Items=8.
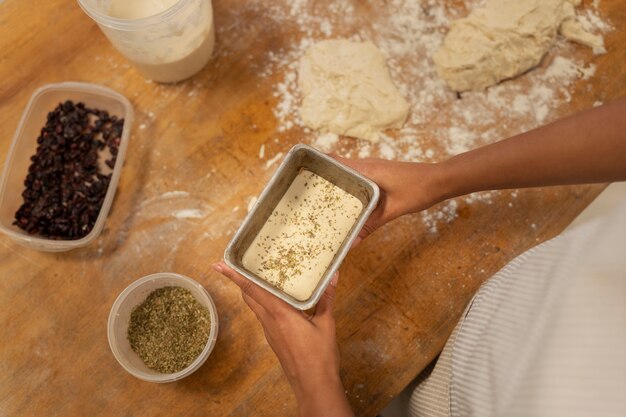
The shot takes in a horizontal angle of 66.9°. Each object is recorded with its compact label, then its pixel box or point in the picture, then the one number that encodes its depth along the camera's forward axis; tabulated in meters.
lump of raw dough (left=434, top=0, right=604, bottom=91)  1.16
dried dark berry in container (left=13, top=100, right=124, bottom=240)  1.10
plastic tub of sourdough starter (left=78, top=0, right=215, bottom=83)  0.96
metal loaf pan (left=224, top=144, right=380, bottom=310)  0.78
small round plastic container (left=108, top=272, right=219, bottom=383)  0.99
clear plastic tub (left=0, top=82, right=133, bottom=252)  1.09
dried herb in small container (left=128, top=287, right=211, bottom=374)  1.04
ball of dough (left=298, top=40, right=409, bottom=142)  1.15
